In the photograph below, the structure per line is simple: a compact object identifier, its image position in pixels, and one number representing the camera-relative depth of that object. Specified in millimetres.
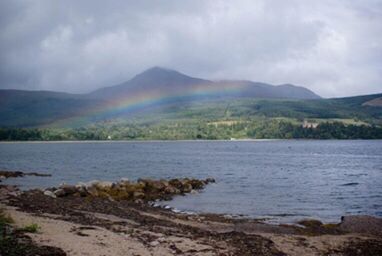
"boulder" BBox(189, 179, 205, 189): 48281
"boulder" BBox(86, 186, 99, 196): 34809
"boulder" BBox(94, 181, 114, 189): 37906
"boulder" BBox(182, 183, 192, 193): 44162
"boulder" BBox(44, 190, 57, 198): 31597
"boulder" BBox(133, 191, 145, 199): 37469
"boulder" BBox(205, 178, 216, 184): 55184
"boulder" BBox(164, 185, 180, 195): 41844
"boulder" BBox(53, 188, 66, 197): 33678
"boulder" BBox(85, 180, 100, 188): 37222
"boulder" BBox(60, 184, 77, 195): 34375
